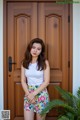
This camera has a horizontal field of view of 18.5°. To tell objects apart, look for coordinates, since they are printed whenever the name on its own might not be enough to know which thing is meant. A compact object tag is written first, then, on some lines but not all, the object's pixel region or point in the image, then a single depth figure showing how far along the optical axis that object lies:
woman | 3.91
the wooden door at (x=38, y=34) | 4.53
